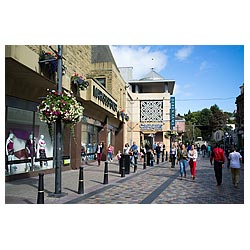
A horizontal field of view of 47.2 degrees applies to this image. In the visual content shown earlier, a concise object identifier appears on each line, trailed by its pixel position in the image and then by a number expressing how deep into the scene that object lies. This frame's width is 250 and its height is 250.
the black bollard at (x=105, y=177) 10.34
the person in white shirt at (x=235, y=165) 9.98
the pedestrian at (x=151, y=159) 19.14
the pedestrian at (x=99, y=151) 18.21
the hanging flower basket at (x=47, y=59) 9.92
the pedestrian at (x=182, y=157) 12.24
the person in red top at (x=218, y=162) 9.82
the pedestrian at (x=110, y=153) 21.24
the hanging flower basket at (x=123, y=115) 27.44
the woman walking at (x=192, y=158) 11.73
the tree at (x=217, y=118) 50.54
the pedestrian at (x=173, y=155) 18.03
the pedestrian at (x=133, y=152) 16.24
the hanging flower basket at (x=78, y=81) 13.74
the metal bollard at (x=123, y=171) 12.48
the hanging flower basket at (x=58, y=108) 7.36
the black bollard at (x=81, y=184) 8.30
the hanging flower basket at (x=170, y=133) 31.52
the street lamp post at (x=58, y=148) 7.84
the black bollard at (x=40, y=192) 6.70
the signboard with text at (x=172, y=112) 39.44
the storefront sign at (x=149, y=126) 40.28
